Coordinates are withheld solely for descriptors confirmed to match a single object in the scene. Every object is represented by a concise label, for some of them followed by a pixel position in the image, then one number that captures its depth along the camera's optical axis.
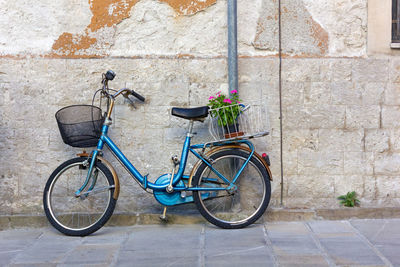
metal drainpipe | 4.83
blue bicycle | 4.47
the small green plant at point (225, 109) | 4.49
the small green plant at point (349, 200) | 4.93
